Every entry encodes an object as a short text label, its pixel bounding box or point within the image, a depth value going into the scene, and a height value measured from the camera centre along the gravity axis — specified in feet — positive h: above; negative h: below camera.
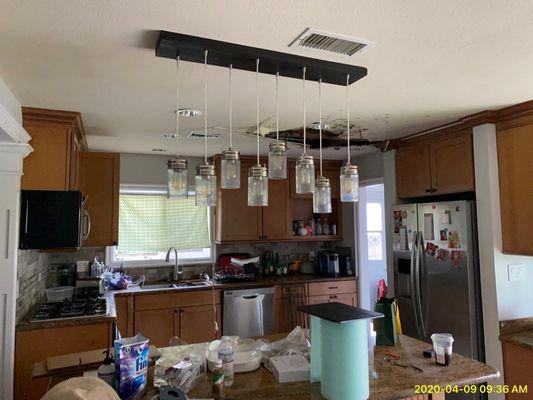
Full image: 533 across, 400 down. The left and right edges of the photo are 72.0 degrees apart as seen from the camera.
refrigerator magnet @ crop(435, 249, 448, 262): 9.93 -0.81
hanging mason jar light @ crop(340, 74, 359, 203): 5.78 +0.68
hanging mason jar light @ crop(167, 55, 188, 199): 5.41 +0.75
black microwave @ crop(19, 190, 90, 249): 8.07 +0.25
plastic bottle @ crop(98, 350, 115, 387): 4.90 -1.94
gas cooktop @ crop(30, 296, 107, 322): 8.62 -2.00
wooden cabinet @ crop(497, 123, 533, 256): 8.55 +0.90
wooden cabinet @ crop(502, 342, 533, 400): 8.26 -3.32
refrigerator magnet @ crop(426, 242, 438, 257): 10.23 -0.65
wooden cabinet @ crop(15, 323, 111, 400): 7.85 -2.59
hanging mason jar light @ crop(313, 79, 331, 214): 5.95 +0.51
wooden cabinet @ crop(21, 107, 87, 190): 8.23 +1.85
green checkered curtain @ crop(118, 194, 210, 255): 13.83 +0.15
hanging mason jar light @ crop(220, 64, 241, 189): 5.43 +0.89
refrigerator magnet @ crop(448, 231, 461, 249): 9.66 -0.40
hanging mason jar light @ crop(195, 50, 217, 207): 5.52 +0.68
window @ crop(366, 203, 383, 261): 18.79 -0.16
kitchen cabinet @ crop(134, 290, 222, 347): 11.79 -2.88
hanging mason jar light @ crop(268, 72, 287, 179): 5.72 +1.05
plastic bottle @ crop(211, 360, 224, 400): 4.82 -2.07
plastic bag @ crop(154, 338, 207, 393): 5.28 -2.18
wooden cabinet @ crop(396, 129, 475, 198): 9.86 +1.75
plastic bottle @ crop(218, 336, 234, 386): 5.21 -1.93
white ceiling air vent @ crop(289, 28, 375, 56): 5.17 +2.70
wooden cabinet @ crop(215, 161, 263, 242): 14.01 +0.45
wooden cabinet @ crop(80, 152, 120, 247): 11.16 +1.11
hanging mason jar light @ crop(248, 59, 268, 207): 5.60 +0.64
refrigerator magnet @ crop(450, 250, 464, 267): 9.53 -0.84
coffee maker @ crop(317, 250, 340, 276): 14.99 -1.54
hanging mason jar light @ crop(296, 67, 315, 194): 5.72 +0.84
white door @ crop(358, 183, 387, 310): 18.44 -0.58
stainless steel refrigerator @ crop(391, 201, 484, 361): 9.34 -1.33
